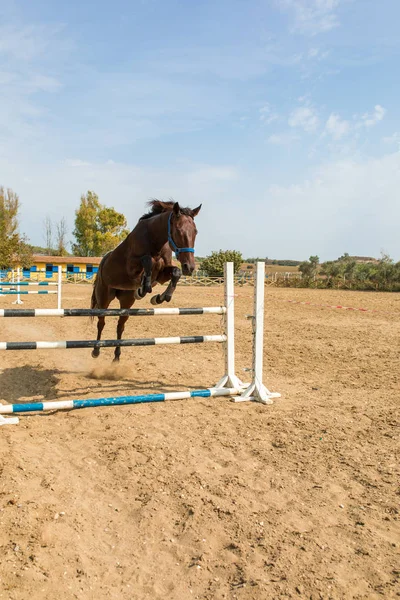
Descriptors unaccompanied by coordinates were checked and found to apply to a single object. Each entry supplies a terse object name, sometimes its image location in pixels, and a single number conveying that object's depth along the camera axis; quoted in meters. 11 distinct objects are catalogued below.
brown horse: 4.37
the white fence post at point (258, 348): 4.85
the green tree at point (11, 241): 25.89
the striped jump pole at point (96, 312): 4.13
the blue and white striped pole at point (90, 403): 3.84
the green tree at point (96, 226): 58.69
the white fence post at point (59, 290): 12.82
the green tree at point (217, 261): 42.28
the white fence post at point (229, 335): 4.97
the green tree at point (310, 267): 42.58
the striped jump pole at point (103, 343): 3.98
